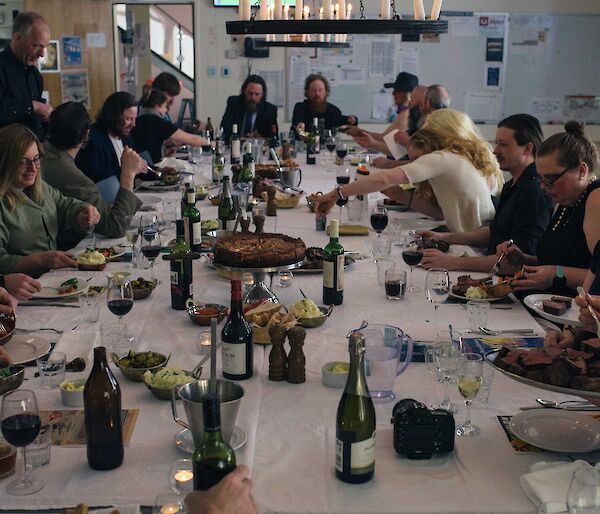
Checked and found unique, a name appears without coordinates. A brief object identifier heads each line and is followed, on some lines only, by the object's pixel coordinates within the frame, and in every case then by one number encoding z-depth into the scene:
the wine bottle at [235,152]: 5.57
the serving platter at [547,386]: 1.61
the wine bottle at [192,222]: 2.93
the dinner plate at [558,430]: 1.57
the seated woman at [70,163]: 3.64
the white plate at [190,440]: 1.55
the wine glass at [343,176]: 4.38
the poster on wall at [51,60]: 7.93
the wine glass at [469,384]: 1.63
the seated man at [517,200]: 3.14
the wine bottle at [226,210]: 3.56
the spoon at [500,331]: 2.26
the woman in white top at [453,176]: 3.51
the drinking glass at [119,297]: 2.16
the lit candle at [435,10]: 3.01
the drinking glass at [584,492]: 1.19
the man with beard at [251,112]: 7.01
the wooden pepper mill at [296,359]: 1.89
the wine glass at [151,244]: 2.65
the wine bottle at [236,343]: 1.86
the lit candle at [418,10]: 2.97
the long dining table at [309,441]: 1.41
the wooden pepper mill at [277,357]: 1.90
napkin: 1.36
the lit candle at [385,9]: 3.01
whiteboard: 7.75
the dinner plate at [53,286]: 2.49
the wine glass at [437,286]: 2.32
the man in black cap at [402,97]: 7.11
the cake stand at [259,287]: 2.34
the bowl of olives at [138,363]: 1.86
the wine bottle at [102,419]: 1.48
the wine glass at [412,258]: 2.69
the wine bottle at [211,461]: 1.25
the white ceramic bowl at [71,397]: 1.73
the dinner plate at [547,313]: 2.27
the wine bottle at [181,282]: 2.40
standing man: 4.87
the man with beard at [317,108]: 7.21
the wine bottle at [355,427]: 1.43
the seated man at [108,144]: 4.52
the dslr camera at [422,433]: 1.53
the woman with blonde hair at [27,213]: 2.91
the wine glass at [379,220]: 3.24
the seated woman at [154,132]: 5.84
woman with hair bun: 2.66
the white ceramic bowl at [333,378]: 1.86
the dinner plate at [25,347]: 1.99
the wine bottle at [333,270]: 2.44
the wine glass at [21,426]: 1.40
